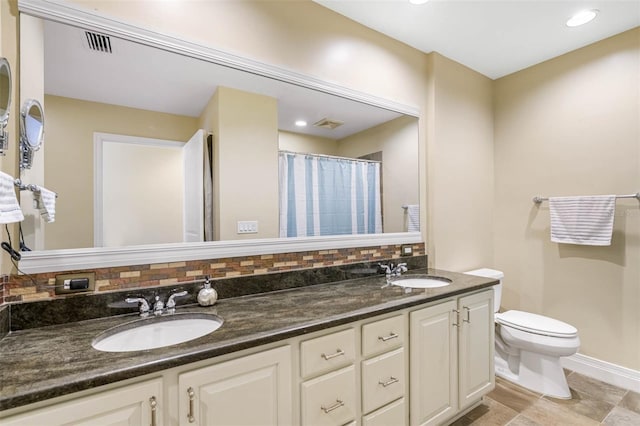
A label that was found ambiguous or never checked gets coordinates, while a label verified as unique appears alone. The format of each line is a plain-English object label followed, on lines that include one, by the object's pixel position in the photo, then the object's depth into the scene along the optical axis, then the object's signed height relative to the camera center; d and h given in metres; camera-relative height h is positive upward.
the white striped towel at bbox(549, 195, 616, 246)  2.24 -0.07
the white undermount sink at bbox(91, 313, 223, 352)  1.11 -0.47
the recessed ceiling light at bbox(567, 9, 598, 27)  2.00 +1.33
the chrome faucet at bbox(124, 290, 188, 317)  1.28 -0.39
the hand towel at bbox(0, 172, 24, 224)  0.85 +0.04
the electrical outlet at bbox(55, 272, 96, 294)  1.21 -0.27
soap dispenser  1.40 -0.38
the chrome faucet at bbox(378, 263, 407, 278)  2.11 -0.41
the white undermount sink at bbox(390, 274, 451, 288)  2.00 -0.48
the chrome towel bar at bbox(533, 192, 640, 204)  2.62 +0.10
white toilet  2.04 -1.00
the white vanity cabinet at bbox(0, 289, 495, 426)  0.87 -0.64
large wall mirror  1.26 +0.34
